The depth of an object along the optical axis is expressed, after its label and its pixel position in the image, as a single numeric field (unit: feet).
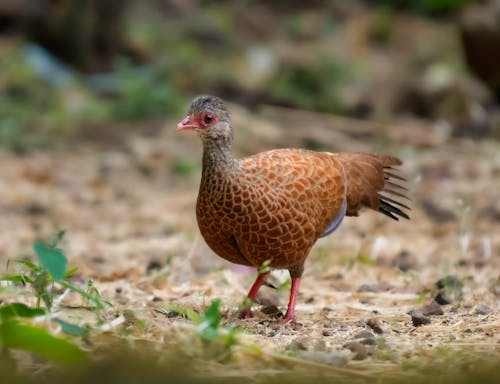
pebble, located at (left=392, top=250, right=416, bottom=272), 35.49
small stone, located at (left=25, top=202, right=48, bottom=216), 46.34
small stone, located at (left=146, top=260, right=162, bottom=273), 34.67
